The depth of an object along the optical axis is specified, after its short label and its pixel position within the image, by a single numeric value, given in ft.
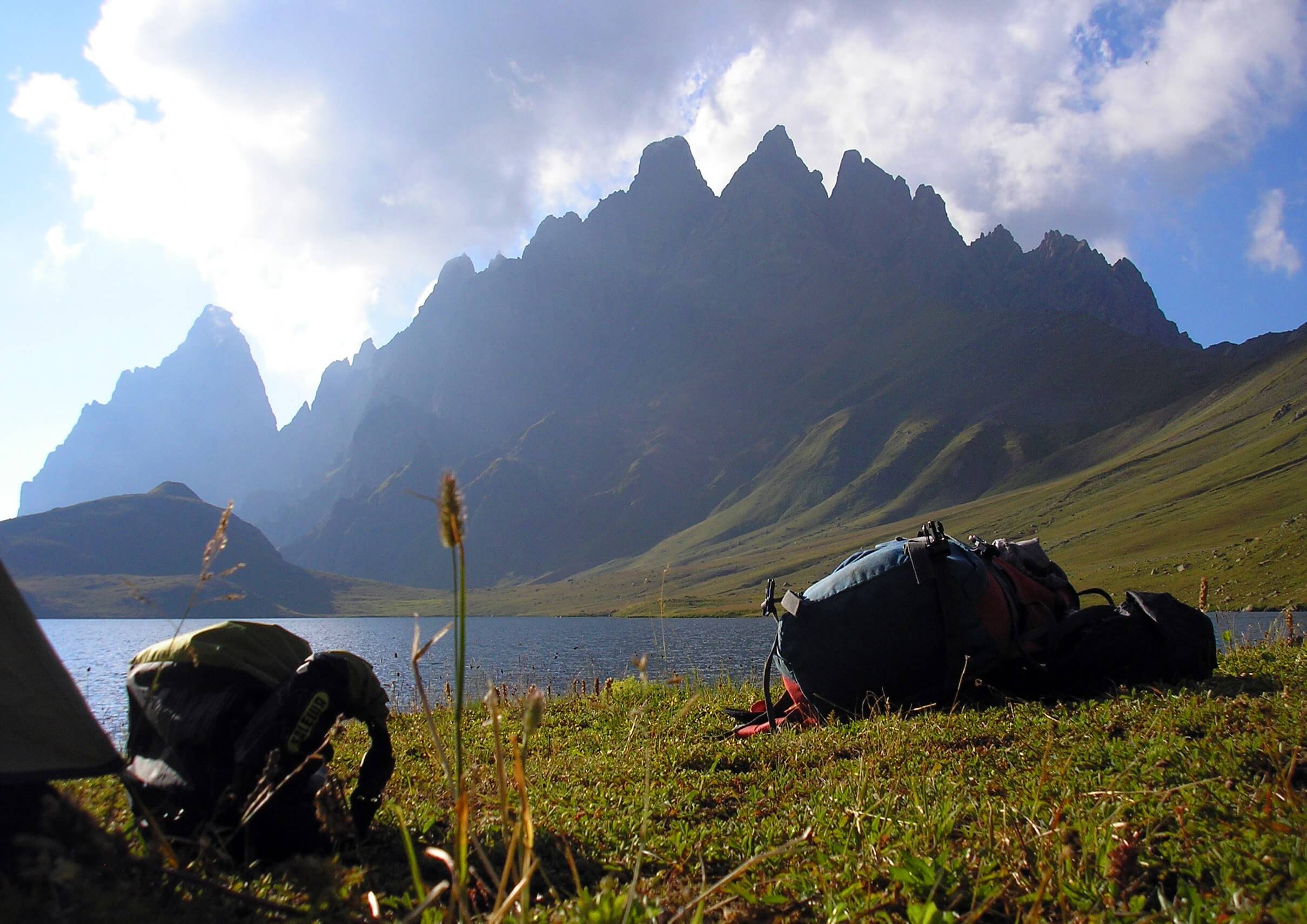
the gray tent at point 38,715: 9.40
